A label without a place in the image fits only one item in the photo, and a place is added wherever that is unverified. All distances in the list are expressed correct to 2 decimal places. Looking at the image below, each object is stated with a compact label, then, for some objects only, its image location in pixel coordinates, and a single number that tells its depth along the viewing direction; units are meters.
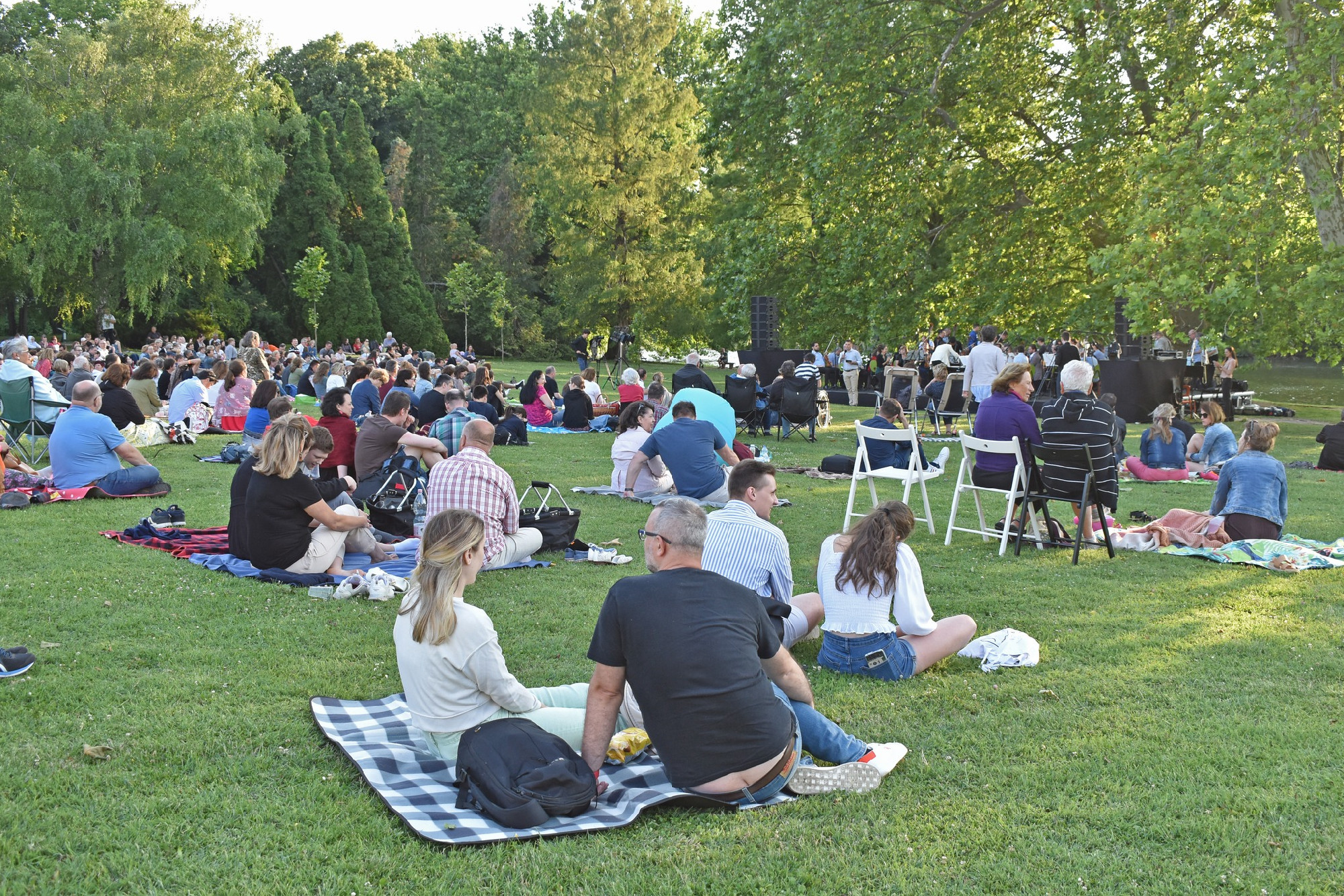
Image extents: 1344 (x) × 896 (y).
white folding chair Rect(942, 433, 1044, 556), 8.49
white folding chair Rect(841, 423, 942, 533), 9.43
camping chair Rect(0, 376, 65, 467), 12.08
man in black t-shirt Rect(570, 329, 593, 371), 26.47
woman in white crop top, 5.20
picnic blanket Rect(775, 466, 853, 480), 12.81
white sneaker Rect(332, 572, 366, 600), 6.89
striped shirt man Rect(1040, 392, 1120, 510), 8.20
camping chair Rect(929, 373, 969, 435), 18.94
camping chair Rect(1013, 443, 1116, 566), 8.17
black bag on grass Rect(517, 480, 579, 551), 8.35
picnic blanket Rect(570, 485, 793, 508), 10.80
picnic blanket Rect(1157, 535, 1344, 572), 7.93
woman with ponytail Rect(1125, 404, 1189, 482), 12.94
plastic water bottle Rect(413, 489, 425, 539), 8.90
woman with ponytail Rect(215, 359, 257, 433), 15.99
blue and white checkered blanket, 3.67
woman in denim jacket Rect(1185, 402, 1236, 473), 11.85
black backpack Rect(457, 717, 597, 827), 3.71
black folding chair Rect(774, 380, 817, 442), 16.92
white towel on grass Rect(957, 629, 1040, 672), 5.59
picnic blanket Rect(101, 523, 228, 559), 8.07
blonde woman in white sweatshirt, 3.95
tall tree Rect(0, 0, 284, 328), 33.03
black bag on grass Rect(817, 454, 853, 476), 12.95
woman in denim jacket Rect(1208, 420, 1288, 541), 8.48
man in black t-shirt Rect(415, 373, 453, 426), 13.73
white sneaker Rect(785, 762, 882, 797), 3.98
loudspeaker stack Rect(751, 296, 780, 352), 25.03
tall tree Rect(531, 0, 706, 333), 40.12
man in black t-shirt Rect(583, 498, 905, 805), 3.68
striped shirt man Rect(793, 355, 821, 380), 17.89
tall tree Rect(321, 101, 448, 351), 44.47
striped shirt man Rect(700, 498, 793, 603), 5.43
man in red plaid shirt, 7.20
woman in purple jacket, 8.91
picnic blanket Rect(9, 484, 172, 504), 10.00
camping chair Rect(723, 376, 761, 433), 16.91
